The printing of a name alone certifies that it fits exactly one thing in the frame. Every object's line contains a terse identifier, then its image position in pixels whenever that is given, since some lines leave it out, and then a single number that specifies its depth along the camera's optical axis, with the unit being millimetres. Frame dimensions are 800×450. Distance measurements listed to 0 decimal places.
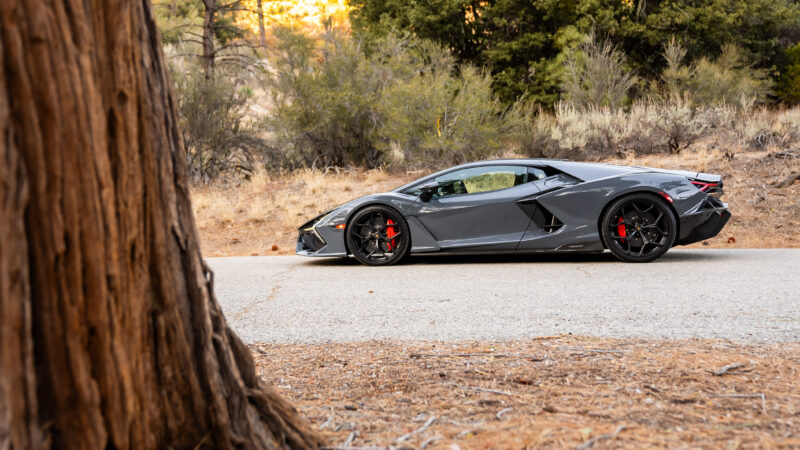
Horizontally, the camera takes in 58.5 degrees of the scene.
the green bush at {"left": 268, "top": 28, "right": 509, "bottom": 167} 16156
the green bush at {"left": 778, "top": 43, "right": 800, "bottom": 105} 29172
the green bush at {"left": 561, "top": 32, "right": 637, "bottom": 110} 22203
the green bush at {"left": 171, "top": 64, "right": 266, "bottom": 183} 18594
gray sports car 8203
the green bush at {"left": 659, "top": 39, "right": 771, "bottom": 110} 24678
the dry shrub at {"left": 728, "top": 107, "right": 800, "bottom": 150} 15617
